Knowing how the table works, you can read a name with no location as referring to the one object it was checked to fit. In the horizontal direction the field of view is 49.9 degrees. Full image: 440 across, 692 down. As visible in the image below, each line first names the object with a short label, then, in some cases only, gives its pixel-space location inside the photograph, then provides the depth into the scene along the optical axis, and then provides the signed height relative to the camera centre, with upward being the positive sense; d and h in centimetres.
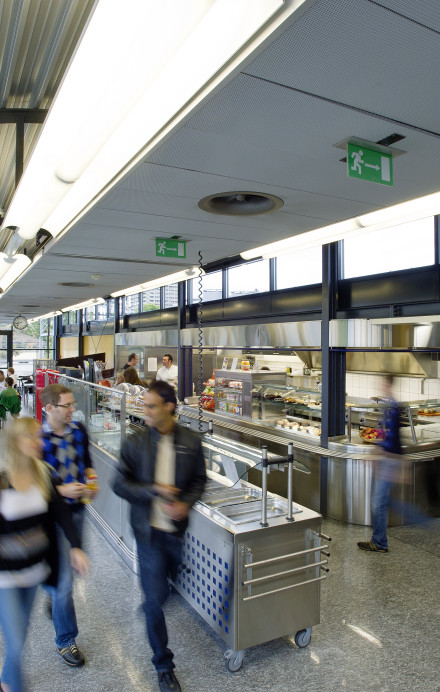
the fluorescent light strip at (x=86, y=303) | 1228 +131
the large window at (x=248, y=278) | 770 +125
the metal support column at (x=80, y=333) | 1853 +67
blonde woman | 216 -87
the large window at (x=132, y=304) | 1277 +128
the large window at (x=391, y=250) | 511 +118
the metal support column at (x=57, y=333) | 2178 +78
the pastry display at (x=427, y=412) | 663 -85
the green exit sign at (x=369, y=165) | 247 +100
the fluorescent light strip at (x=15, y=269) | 567 +111
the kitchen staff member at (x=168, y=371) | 909 -42
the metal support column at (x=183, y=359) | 983 -18
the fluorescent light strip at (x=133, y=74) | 152 +108
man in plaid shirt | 287 -77
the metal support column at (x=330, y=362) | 575 -13
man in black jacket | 260 -79
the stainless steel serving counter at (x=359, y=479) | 532 -148
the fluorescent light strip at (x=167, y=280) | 678 +116
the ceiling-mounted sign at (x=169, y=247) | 473 +105
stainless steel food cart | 285 -139
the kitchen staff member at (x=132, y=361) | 818 -19
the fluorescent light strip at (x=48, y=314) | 1683 +135
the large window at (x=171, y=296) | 1070 +126
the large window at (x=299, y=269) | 659 +120
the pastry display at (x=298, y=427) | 618 -104
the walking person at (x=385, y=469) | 445 -113
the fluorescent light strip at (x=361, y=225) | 354 +110
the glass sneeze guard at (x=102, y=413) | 472 -72
